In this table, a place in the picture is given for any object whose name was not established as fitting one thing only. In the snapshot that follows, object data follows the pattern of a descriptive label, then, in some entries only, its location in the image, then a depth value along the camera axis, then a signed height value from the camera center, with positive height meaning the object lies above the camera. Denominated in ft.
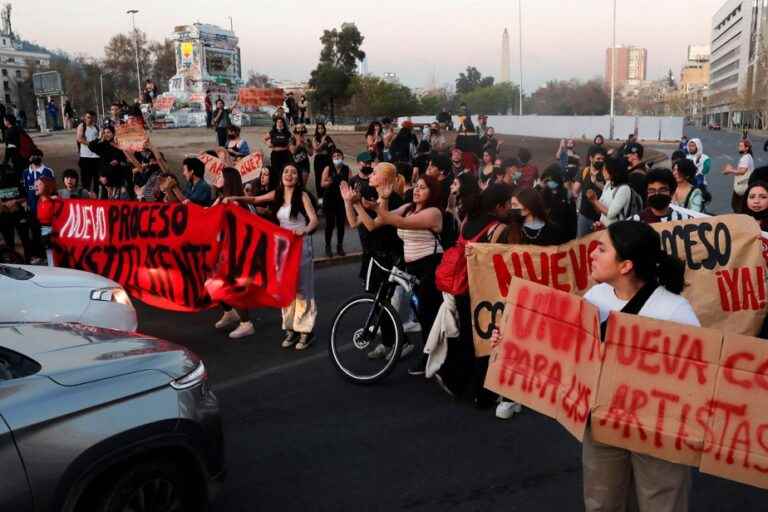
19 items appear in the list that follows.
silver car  8.98 -3.87
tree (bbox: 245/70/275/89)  316.52 +31.87
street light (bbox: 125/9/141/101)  213.71 +32.01
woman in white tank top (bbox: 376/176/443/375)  18.72 -2.70
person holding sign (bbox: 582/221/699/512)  9.01 -2.26
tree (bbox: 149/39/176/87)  232.73 +28.90
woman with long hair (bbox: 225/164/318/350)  22.25 -2.80
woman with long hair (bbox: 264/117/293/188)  42.15 -0.44
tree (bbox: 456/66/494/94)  358.64 +32.13
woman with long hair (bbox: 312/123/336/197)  44.98 -0.24
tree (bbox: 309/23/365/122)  166.61 +19.21
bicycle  18.92 -4.96
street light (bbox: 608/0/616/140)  163.32 +13.59
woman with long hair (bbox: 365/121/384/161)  50.00 +0.24
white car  17.78 -3.97
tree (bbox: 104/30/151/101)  232.94 +29.52
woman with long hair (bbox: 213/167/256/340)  24.13 -5.95
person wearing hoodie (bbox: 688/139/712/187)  41.64 -1.22
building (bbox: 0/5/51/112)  356.81 +52.87
